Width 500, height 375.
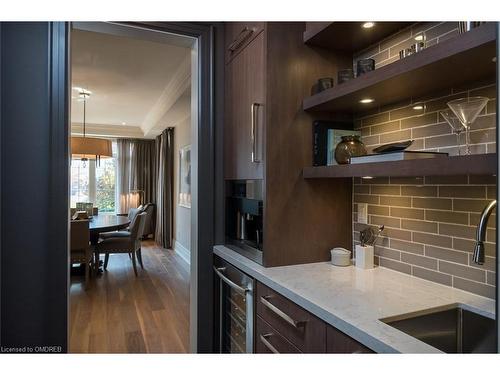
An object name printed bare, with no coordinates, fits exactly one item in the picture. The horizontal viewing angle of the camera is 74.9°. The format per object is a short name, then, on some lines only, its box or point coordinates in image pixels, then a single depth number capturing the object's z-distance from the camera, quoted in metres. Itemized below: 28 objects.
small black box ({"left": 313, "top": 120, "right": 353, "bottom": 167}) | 1.77
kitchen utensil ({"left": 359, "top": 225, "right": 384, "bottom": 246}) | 1.71
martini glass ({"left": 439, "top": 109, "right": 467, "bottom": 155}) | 1.23
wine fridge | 1.63
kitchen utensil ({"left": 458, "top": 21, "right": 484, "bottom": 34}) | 1.01
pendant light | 4.24
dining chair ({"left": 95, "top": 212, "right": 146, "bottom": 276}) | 4.43
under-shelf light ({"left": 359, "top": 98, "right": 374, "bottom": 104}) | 1.54
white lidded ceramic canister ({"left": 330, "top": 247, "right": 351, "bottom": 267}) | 1.69
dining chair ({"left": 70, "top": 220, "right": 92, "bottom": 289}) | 3.83
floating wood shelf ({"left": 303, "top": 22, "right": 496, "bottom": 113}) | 0.97
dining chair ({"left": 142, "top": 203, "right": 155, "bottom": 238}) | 7.61
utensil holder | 1.64
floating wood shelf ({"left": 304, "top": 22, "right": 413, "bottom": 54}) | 1.53
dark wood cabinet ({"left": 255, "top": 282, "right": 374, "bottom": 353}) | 1.06
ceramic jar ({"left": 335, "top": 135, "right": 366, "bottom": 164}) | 1.66
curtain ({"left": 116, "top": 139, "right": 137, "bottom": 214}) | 7.83
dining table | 4.05
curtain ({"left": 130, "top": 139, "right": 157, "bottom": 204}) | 7.94
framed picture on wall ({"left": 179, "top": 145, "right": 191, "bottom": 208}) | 5.60
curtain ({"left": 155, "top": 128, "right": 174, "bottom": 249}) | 6.65
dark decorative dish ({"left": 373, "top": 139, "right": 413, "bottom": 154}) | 1.27
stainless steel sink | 1.09
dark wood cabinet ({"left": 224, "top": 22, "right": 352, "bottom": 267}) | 1.68
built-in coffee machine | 1.78
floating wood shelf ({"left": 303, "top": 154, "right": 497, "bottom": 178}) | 0.92
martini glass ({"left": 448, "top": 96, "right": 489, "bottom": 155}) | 1.13
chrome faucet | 0.92
